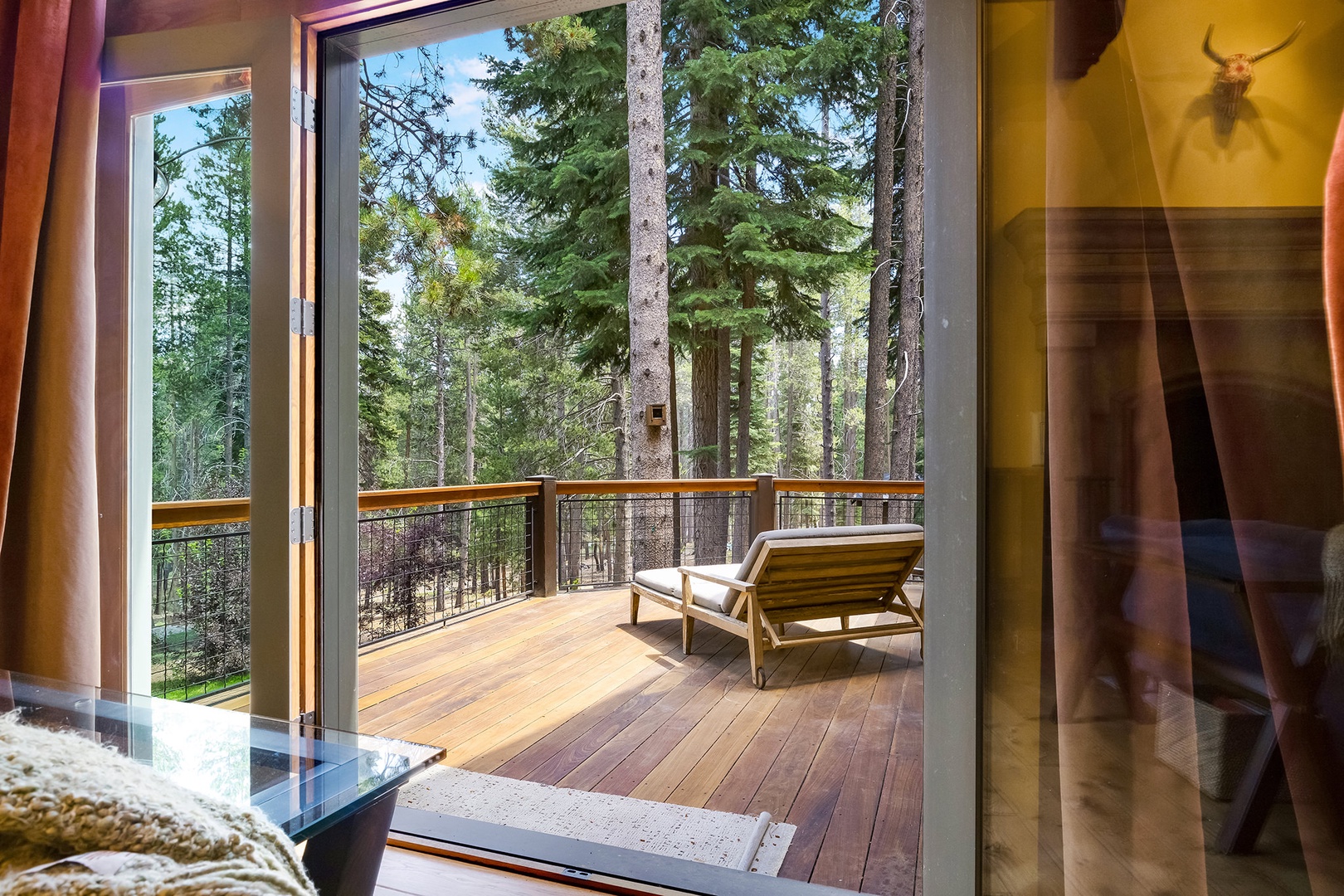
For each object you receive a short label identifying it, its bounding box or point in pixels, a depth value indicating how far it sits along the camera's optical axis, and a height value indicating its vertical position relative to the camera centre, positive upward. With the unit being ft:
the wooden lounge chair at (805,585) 10.75 -2.10
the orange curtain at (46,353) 6.05 +0.88
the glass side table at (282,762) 2.89 -1.35
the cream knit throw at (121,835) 1.57 -0.91
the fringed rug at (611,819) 6.22 -3.40
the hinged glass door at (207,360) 6.34 +0.89
